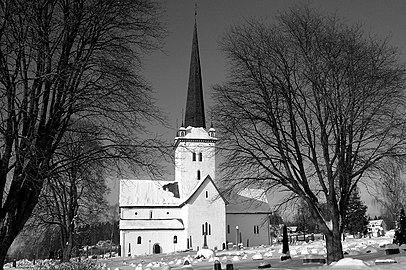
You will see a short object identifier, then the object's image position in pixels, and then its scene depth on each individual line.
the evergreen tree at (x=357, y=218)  60.78
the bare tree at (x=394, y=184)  16.05
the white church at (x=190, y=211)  60.00
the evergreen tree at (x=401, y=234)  27.62
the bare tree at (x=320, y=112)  15.75
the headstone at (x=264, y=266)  17.71
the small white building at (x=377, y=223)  93.50
